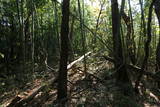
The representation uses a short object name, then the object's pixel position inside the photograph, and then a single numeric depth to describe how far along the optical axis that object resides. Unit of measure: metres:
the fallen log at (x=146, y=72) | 4.23
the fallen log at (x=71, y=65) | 5.23
